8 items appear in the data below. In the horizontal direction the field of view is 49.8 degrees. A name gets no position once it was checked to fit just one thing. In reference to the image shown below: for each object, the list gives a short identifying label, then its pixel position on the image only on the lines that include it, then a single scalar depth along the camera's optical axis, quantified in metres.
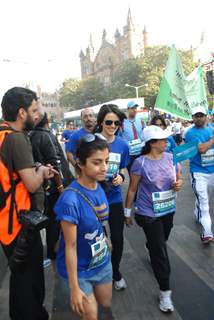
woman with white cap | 2.00
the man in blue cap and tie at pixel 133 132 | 4.09
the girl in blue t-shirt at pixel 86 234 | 1.36
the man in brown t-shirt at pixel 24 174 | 1.47
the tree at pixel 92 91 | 48.47
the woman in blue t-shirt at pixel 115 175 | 2.24
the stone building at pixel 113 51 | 60.01
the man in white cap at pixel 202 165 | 3.00
